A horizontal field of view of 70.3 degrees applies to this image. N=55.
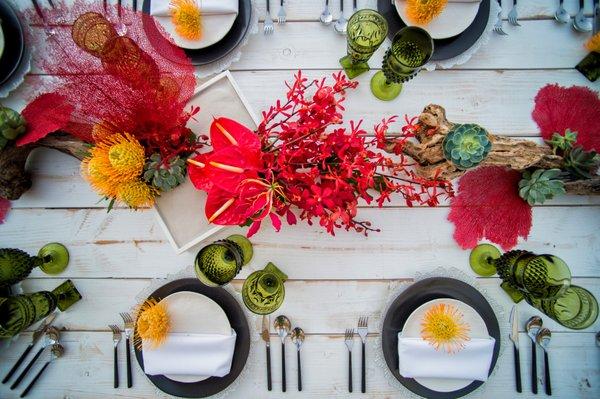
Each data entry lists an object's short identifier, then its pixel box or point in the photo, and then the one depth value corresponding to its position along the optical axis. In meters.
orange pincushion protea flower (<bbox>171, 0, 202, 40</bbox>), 1.12
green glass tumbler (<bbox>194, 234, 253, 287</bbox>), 1.02
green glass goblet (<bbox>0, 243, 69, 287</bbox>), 1.12
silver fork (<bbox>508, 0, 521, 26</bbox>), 1.23
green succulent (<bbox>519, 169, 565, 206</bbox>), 1.12
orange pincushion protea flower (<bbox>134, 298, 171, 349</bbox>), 1.10
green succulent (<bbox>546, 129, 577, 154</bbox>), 1.14
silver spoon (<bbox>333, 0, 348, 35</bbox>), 1.24
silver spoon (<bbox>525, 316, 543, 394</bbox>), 1.21
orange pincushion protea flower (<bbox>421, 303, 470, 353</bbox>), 1.10
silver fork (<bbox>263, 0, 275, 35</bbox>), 1.25
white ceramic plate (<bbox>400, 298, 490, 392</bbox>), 1.14
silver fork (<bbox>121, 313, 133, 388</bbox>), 1.23
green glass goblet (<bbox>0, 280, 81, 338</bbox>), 1.08
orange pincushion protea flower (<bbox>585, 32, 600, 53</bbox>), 1.18
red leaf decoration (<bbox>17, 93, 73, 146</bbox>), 1.04
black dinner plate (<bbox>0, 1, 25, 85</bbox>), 1.21
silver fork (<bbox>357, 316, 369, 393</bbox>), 1.23
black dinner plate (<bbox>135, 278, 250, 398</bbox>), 1.21
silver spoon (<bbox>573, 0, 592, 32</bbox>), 1.22
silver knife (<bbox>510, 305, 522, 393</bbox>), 1.21
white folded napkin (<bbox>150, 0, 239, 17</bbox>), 1.15
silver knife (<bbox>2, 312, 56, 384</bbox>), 1.24
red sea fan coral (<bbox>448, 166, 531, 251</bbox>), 1.23
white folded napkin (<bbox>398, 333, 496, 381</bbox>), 1.14
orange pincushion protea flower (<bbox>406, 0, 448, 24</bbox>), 1.10
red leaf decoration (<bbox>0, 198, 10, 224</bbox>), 1.26
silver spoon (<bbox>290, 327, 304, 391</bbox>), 1.23
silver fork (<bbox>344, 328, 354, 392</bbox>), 1.24
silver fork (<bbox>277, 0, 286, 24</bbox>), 1.25
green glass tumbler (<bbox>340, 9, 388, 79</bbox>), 1.10
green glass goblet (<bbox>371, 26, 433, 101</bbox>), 1.08
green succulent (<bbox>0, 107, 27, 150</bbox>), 1.08
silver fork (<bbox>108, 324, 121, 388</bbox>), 1.24
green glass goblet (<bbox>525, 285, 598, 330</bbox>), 1.04
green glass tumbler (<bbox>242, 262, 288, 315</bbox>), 1.06
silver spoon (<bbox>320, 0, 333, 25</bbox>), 1.24
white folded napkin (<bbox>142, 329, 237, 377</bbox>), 1.15
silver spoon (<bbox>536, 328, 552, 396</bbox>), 1.20
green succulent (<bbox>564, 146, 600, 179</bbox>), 1.08
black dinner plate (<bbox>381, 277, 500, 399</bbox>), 1.20
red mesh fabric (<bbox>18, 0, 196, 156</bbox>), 0.97
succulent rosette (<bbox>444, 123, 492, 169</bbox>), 0.95
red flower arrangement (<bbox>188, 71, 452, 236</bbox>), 0.81
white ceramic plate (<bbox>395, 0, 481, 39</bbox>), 1.16
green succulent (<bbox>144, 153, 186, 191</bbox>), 1.03
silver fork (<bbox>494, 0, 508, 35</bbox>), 1.24
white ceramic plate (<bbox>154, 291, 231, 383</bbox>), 1.17
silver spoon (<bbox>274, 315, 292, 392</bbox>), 1.22
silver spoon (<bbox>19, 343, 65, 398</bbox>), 1.24
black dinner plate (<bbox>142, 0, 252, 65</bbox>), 1.21
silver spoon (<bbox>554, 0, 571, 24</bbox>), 1.22
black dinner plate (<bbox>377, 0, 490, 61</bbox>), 1.20
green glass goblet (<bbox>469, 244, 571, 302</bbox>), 1.01
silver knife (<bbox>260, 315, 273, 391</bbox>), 1.22
